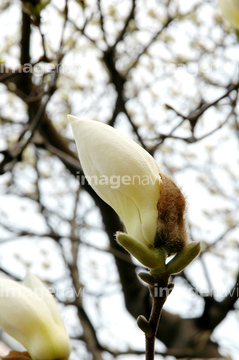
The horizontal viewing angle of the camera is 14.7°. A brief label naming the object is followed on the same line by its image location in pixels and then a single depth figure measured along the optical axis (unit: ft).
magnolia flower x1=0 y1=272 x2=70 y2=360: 1.37
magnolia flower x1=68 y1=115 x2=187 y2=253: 1.28
